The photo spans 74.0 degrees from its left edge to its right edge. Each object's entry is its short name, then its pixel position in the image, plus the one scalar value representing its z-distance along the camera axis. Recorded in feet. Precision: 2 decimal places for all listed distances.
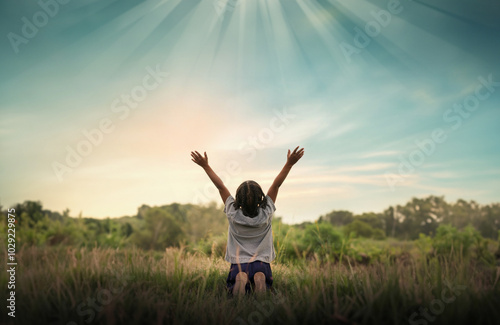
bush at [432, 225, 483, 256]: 38.27
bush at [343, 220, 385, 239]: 64.17
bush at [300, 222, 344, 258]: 35.74
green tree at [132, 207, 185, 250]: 62.13
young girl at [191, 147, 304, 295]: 15.81
